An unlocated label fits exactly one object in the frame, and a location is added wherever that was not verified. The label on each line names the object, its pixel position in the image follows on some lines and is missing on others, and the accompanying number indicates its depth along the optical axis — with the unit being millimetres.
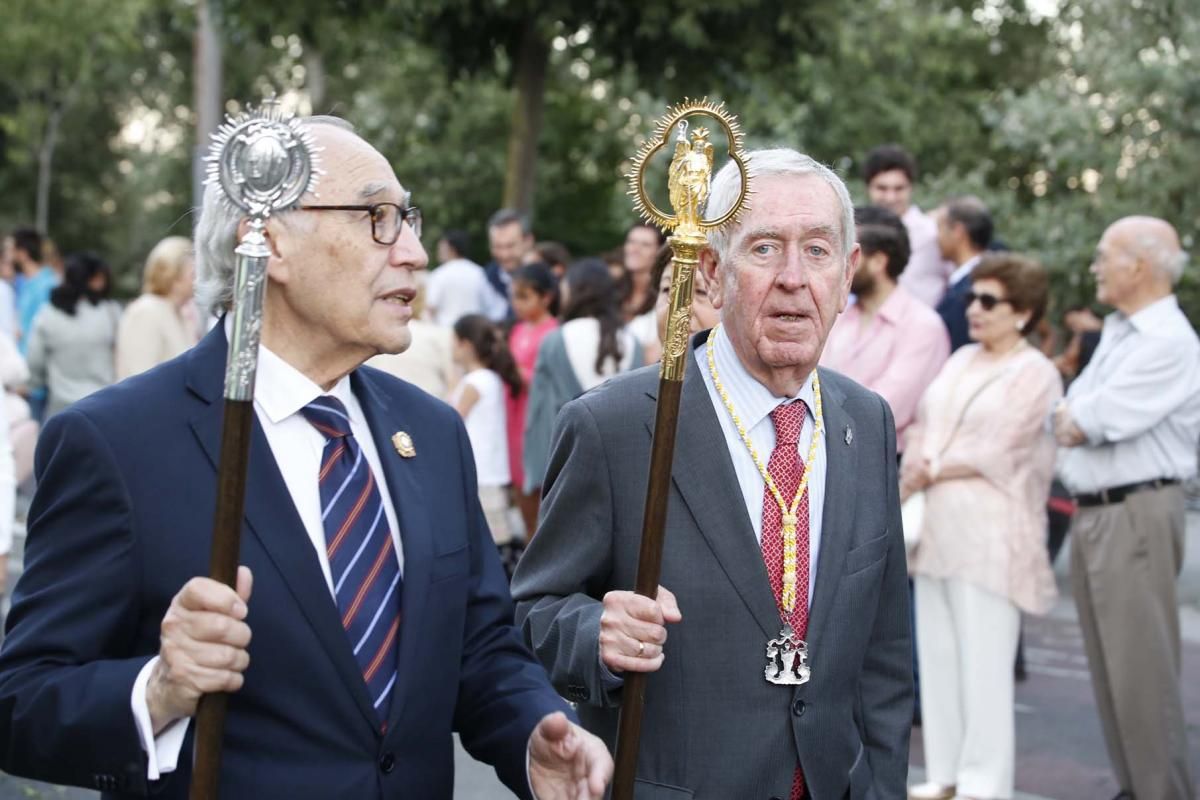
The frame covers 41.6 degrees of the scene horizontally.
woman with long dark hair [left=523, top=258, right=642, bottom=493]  8039
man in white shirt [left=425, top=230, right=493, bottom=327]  12328
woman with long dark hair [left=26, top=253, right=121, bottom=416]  11930
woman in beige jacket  9836
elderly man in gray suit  2996
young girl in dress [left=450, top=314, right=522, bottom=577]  8742
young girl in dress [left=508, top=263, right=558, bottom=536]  9031
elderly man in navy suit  2391
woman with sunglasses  6168
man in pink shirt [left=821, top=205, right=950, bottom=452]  6645
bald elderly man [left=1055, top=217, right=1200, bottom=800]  5836
